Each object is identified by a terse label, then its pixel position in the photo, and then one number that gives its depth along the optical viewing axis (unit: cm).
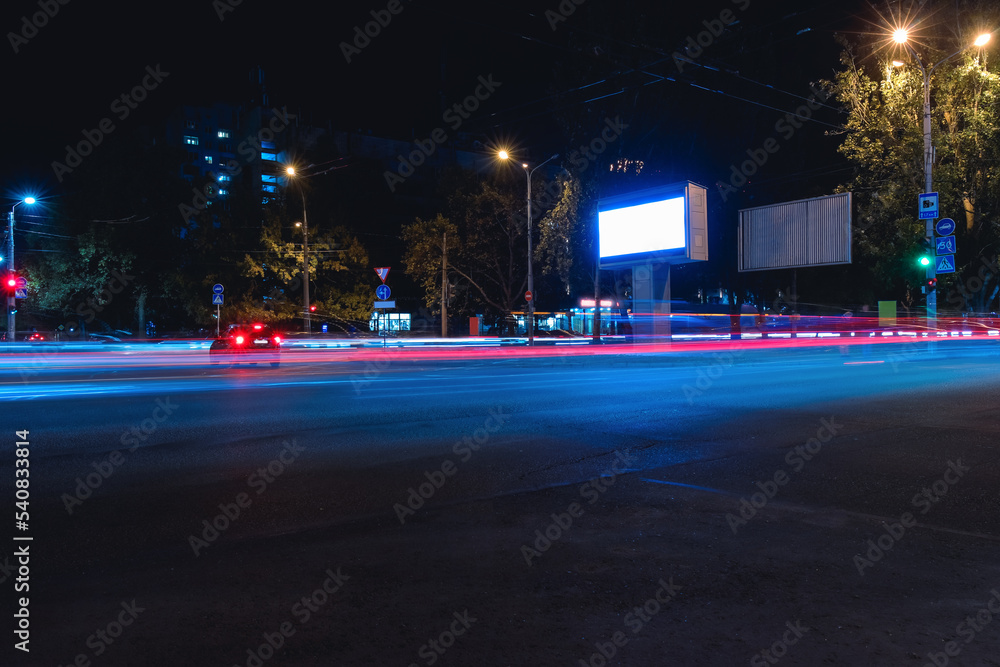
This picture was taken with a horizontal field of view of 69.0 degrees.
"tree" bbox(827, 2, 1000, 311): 2700
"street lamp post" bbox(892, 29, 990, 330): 2378
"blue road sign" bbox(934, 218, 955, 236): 2241
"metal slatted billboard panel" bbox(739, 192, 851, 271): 3030
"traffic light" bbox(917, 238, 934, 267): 2439
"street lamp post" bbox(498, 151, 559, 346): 3662
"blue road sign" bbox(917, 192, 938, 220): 2371
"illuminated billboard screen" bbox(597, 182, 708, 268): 2897
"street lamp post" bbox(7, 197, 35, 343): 3359
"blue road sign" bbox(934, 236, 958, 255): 2320
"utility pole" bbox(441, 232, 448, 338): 4272
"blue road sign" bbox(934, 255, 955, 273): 2322
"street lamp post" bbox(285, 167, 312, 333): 3982
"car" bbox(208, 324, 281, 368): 2353
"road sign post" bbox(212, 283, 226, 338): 3631
